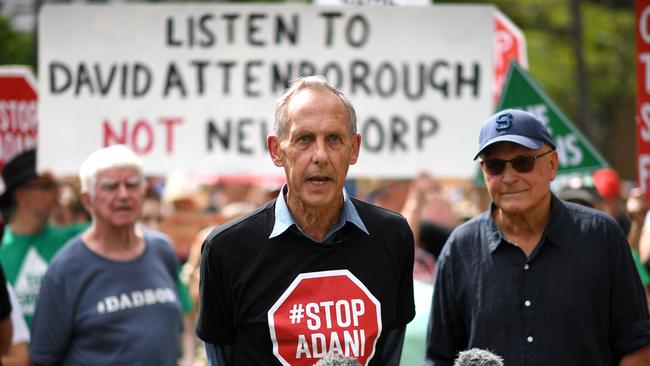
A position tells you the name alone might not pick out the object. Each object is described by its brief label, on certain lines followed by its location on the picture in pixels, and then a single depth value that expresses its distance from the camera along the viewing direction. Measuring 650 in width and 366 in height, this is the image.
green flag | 11.29
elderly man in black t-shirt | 5.87
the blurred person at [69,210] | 15.99
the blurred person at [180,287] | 11.62
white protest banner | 12.68
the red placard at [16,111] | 13.80
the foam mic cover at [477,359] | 5.22
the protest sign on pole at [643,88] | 10.15
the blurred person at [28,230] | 11.62
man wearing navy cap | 7.02
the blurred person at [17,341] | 9.79
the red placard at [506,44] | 13.91
